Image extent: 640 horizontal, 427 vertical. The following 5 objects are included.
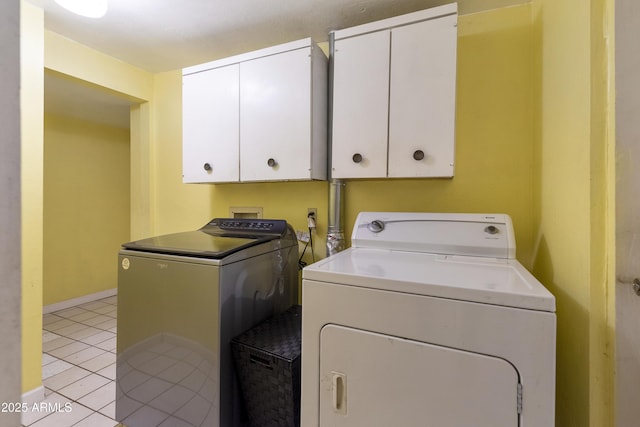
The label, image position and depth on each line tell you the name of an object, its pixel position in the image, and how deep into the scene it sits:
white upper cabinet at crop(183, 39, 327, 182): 1.59
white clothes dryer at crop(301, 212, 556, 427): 0.78
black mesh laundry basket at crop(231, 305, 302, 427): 1.25
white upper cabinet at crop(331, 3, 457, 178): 1.35
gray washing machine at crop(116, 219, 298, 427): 1.30
